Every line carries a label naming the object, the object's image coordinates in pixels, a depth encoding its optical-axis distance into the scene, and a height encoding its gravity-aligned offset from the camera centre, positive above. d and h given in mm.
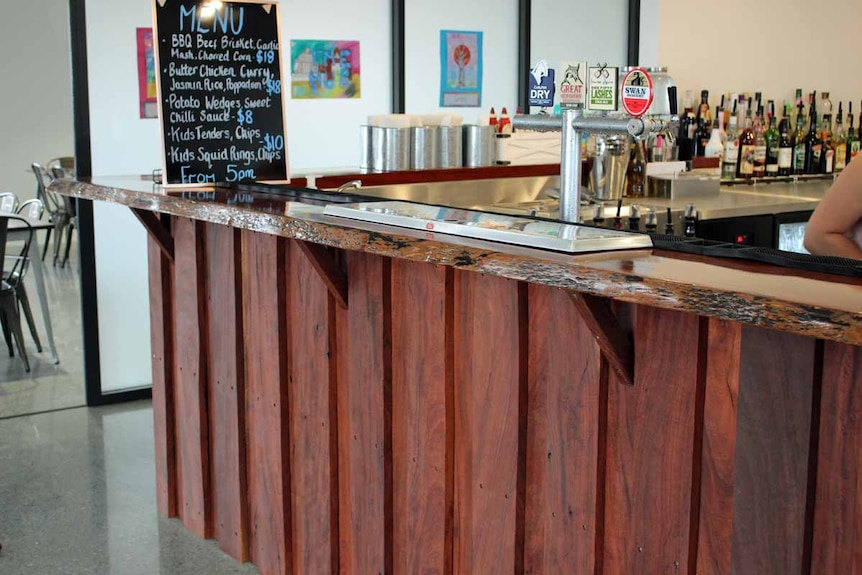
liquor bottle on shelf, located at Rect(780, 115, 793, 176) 6211 -188
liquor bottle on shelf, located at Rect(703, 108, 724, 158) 5906 -130
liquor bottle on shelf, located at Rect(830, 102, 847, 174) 6562 -150
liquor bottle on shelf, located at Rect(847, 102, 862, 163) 6617 -115
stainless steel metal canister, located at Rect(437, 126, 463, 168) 4672 -108
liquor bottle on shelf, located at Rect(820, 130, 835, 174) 6465 -208
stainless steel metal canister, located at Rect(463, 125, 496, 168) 4746 -101
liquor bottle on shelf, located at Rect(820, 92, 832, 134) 6643 +65
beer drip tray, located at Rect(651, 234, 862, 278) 1800 -236
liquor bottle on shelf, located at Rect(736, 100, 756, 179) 6031 -205
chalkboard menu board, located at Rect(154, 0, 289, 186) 3303 +95
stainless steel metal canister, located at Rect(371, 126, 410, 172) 4555 -114
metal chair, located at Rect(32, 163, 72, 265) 5195 -420
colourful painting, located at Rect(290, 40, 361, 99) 5465 +271
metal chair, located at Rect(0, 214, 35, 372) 5273 -839
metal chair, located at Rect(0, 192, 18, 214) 5172 -383
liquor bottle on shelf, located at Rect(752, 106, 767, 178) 6062 -184
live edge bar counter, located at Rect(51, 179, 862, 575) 1809 -617
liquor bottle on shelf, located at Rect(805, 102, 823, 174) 6434 -183
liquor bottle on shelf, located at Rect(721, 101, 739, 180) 5941 -198
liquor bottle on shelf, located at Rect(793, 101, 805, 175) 6359 -152
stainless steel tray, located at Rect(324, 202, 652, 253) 2029 -214
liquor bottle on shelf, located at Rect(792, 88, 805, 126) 6418 +108
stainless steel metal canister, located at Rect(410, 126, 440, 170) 4613 -107
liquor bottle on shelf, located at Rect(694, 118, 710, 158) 6066 -84
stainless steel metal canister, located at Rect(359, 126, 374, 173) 4648 -120
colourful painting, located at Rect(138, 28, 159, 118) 5113 +223
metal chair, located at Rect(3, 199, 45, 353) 5242 -760
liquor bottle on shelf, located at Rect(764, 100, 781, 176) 6207 -132
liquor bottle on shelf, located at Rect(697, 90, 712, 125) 6164 +81
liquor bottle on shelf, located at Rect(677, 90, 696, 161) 5965 -66
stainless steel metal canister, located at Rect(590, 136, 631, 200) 4746 -198
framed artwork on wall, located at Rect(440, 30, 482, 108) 5910 +295
